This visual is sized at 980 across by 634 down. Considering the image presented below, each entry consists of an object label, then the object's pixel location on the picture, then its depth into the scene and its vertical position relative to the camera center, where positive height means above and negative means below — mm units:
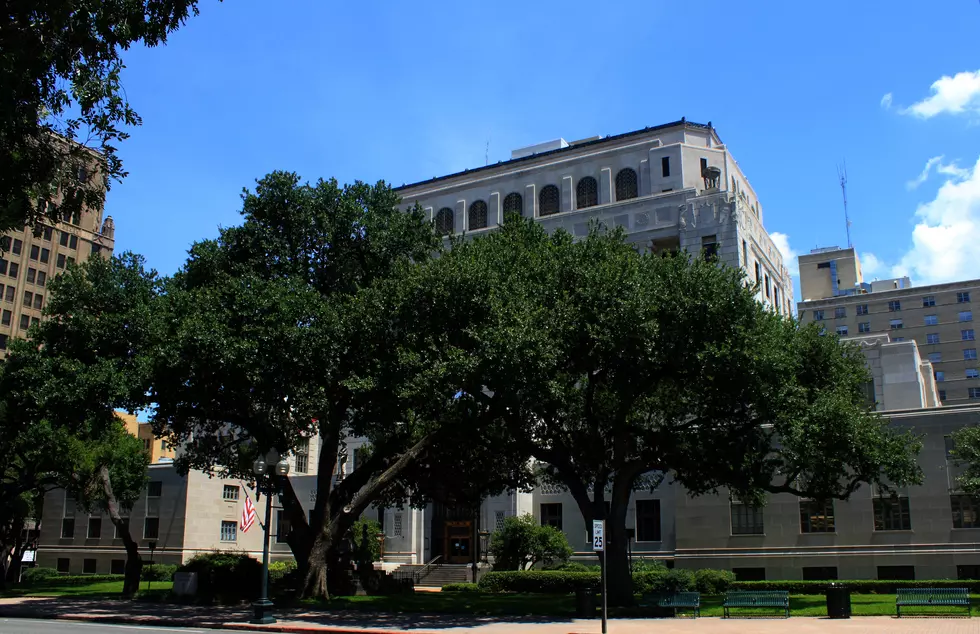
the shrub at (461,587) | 46106 -4162
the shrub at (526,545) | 49125 -2032
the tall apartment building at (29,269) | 100375 +28252
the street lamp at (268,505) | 25547 +119
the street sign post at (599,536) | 22594 -685
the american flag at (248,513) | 41547 -205
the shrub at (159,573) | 55594 -4134
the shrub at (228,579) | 34125 -2862
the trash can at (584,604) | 27609 -2990
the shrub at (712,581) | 39656 -3264
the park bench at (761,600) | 27438 -2831
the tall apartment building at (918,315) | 106688 +24992
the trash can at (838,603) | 26391 -2797
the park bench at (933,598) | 26234 -2627
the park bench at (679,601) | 28031 -2943
